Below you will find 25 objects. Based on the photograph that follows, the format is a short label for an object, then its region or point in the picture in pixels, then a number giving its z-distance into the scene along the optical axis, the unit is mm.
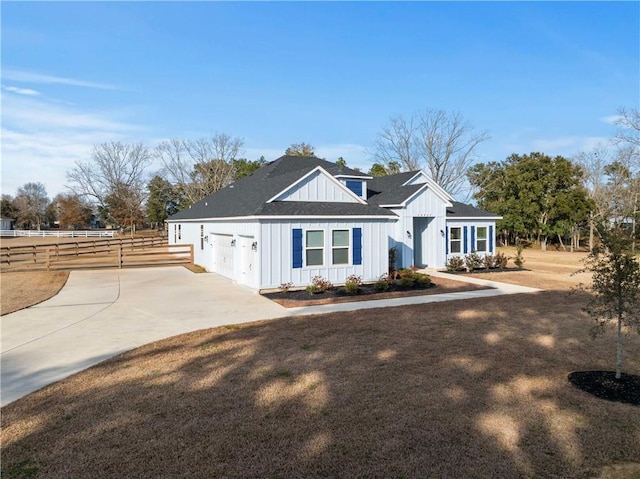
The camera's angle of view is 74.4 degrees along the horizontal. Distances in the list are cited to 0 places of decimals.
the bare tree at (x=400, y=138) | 43062
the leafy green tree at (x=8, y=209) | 79875
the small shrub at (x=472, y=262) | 21192
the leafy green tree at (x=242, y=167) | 53719
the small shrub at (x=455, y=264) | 21078
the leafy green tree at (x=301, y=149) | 54188
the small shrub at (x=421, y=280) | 16016
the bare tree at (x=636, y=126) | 32406
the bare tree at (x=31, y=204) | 80562
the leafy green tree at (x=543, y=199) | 36156
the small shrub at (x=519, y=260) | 22453
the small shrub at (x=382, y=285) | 15183
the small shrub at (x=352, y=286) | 14549
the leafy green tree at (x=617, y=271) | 6281
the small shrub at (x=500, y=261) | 22266
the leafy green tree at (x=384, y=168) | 46853
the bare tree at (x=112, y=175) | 58438
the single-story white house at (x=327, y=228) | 15227
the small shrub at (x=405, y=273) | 16031
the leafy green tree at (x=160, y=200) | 62531
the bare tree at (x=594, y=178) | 44531
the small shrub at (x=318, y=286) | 14469
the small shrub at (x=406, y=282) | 15703
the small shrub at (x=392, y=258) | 19181
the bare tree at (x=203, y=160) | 52938
